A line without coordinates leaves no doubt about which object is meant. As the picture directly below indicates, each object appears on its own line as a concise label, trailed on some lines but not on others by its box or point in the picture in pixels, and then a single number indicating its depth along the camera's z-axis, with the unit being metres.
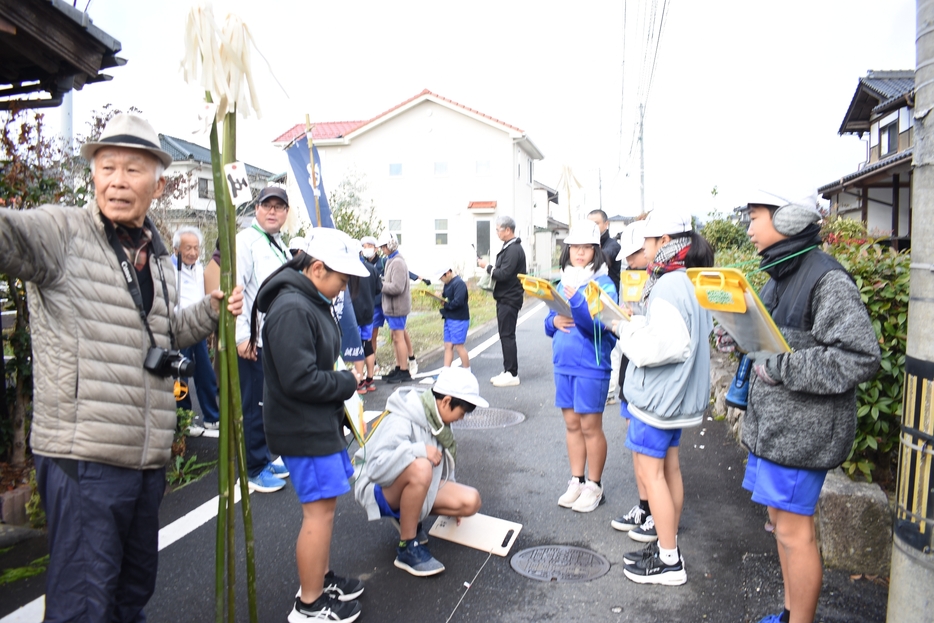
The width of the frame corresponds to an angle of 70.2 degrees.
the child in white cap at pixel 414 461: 3.54
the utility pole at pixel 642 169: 24.30
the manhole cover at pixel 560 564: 3.67
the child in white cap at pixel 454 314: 8.35
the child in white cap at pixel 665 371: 3.40
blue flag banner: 5.07
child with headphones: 2.54
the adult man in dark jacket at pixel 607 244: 7.34
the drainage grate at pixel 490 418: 6.76
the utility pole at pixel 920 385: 2.02
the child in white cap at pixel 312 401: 2.96
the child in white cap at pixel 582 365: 4.36
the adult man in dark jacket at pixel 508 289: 8.12
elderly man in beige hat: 2.21
